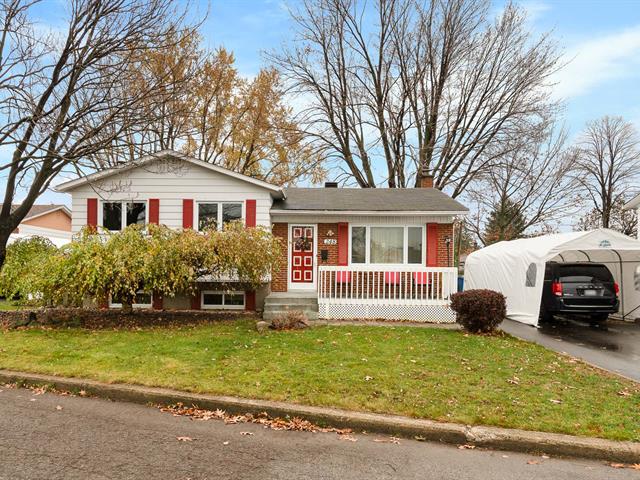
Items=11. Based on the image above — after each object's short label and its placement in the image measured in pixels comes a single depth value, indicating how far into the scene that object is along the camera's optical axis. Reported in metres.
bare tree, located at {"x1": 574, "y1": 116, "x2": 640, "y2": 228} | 36.31
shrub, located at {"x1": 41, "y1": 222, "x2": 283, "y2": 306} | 9.28
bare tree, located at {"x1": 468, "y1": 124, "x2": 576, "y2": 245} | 30.11
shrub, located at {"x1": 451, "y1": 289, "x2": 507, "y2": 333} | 9.54
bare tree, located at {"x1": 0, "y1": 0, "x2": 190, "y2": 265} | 10.20
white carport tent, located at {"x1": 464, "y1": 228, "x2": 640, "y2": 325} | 11.88
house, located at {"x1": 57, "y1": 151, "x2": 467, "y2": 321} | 11.40
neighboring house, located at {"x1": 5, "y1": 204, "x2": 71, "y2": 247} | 30.77
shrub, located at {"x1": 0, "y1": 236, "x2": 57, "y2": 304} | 9.37
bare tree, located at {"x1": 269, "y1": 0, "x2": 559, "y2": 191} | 23.14
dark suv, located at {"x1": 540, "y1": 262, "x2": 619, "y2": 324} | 12.33
